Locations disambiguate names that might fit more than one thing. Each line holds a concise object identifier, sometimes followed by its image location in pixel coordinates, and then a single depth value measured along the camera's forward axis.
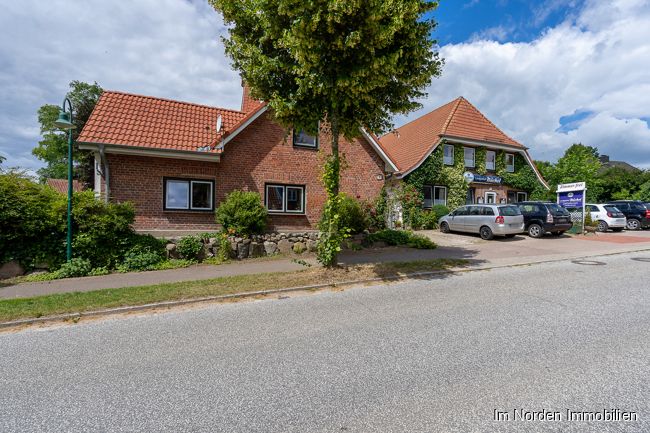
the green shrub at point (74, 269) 8.61
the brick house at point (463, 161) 20.92
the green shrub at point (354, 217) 12.98
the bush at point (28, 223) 8.42
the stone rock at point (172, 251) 10.31
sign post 16.75
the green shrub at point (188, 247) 10.35
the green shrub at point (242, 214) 11.44
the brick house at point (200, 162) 11.62
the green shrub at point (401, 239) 12.69
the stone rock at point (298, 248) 11.96
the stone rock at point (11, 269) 8.61
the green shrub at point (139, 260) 9.27
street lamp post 8.30
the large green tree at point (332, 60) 6.52
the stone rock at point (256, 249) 11.38
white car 18.45
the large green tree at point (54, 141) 34.03
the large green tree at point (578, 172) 29.25
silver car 14.55
